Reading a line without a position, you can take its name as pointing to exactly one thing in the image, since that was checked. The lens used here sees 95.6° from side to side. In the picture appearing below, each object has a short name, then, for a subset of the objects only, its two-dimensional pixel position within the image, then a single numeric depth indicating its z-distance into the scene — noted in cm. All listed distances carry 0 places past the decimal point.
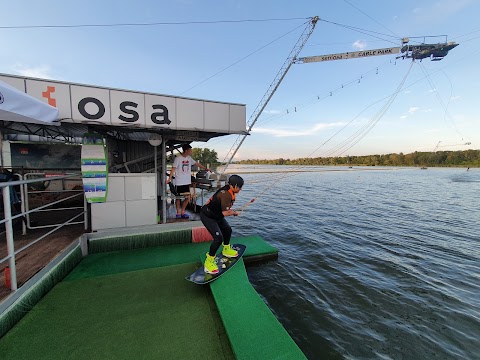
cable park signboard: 1936
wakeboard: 422
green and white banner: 566
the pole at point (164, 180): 704
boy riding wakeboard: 439
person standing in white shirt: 702
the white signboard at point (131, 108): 523
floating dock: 277
